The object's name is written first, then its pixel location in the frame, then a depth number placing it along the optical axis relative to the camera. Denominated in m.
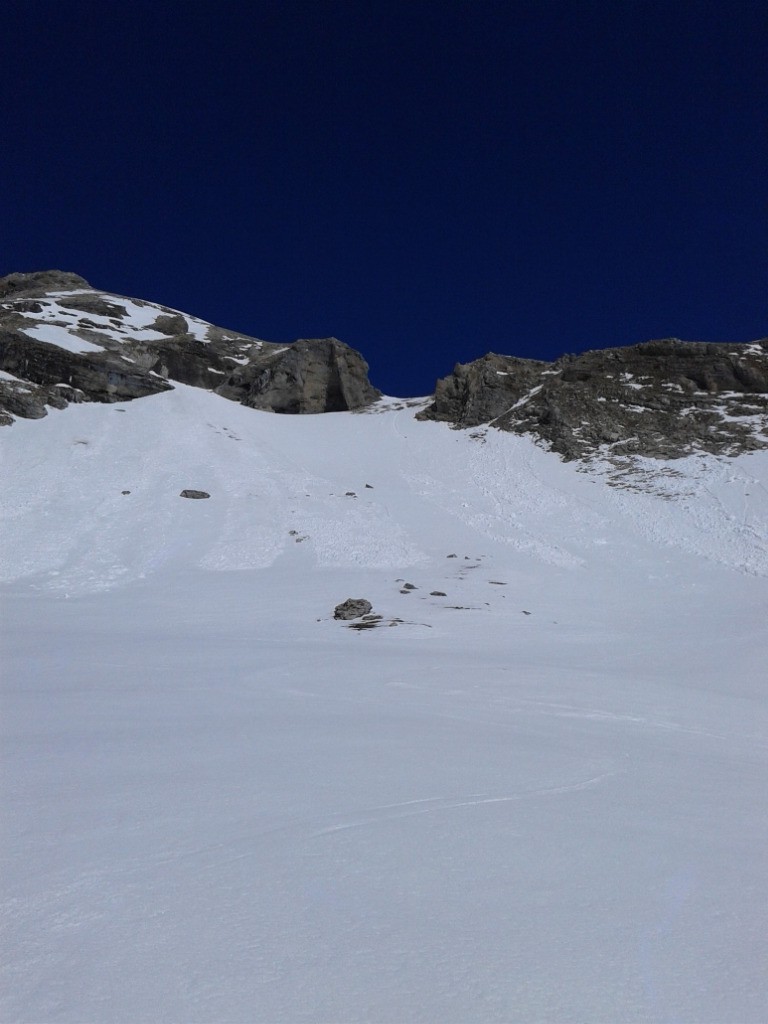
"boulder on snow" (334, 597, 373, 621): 13.78
